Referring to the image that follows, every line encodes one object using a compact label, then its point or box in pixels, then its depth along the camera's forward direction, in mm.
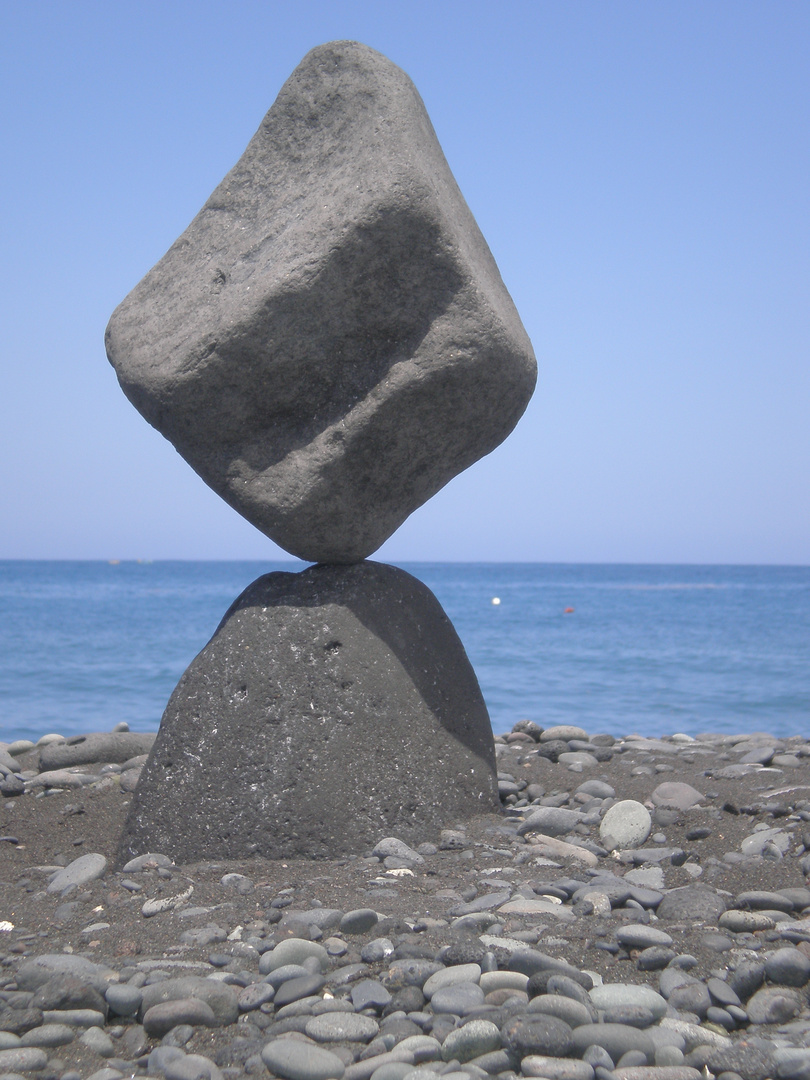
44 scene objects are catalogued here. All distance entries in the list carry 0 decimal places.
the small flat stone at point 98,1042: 2412
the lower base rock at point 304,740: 4090
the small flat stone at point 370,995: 2551
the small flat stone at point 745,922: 3072
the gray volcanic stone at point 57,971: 2705
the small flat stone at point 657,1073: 2184
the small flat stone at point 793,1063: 2168
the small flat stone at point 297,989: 2588
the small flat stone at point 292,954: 2797
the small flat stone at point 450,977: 2586
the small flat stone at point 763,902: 3240
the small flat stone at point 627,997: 2451
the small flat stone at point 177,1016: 2480
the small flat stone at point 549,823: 4352
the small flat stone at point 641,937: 2861
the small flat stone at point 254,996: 2580
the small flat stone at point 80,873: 3900
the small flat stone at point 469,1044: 2293
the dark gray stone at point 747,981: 2613
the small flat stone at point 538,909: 3199
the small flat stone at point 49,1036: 2396
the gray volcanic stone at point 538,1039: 2244
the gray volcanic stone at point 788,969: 2641
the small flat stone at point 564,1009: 2369
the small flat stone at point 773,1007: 2500
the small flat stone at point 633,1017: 2400
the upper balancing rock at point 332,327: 4043
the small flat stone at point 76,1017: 2498
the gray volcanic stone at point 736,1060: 2207
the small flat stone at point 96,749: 6281
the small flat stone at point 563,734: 7312
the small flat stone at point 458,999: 2463
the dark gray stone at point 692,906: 3189
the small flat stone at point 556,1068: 2162
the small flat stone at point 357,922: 3047
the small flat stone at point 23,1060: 2289
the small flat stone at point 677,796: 4836
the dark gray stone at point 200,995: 2537
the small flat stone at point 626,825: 4223
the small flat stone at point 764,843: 4012
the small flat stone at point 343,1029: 2410
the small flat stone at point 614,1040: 2271
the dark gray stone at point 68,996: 2533
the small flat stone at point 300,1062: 2240
